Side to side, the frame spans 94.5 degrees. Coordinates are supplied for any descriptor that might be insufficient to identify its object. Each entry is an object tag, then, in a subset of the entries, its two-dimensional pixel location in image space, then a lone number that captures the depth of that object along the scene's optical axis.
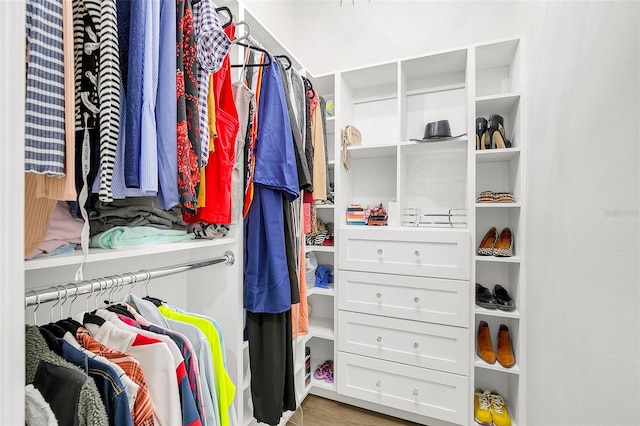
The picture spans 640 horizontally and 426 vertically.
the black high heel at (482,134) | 1.73
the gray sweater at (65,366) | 0.52
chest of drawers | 1.63
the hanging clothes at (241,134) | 1.13
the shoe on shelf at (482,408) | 1.63
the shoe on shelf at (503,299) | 1.66
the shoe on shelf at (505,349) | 1.64
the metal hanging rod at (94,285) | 0.63
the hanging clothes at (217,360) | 0.87
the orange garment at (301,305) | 1.53
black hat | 1.77
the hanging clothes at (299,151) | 1.29
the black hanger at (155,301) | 0.94
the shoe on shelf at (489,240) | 1.75
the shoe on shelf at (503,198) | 1.69
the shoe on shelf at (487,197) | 1.71
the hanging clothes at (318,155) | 1.63
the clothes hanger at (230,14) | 1.03
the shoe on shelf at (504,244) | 1.67
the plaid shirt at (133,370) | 0.61
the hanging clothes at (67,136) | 0.53
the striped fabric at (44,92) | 0.48
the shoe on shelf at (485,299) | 1.69
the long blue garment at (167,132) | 0.73
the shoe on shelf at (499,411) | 1.63
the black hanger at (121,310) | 0.79
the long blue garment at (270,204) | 1.17
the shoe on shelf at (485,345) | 1.67
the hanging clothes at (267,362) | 1.27
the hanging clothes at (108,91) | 0.61
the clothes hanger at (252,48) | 1.16
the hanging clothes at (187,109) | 0.76
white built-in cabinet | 1.63
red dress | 0.99
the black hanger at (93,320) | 0.73
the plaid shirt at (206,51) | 0.86
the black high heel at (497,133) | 1.69
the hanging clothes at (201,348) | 0.80
